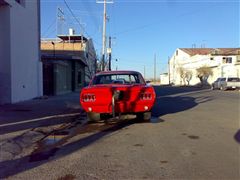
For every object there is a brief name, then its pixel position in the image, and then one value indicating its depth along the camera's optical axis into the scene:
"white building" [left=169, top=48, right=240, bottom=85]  38.10
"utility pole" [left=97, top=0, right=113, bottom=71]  24.02
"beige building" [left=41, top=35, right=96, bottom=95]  16.25
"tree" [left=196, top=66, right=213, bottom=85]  41.10
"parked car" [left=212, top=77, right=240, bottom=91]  24.87
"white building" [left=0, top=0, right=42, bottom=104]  10.32
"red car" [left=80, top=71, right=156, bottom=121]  6.34
